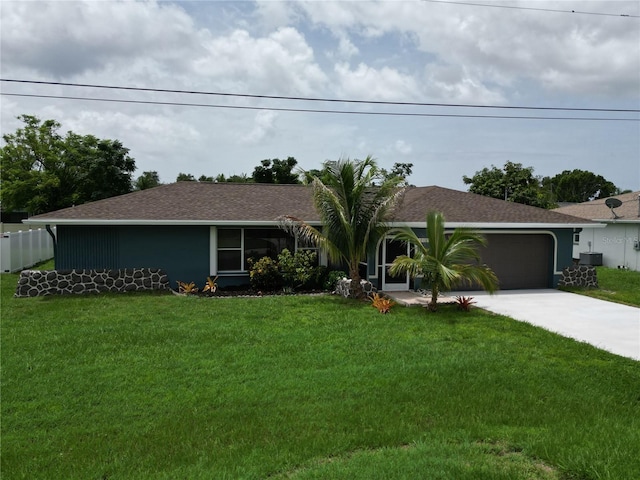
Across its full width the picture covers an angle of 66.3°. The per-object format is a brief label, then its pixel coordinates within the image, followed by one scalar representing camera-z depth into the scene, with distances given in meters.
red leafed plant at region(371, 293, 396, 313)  11.91
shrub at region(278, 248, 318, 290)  14.94
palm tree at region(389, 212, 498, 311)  11.88
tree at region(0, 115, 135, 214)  31.39
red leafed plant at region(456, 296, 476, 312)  12.37
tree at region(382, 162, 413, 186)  43.56
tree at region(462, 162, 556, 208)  38.28
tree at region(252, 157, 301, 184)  33.81
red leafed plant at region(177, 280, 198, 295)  14.40
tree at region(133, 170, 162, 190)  39.38
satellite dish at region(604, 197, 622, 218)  22.94
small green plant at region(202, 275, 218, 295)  14.60
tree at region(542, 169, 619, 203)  65.31
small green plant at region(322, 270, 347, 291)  15.00
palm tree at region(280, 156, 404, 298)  13.31
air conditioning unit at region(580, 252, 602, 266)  23.12
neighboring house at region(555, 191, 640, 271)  22.22
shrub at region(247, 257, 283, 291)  14.91
